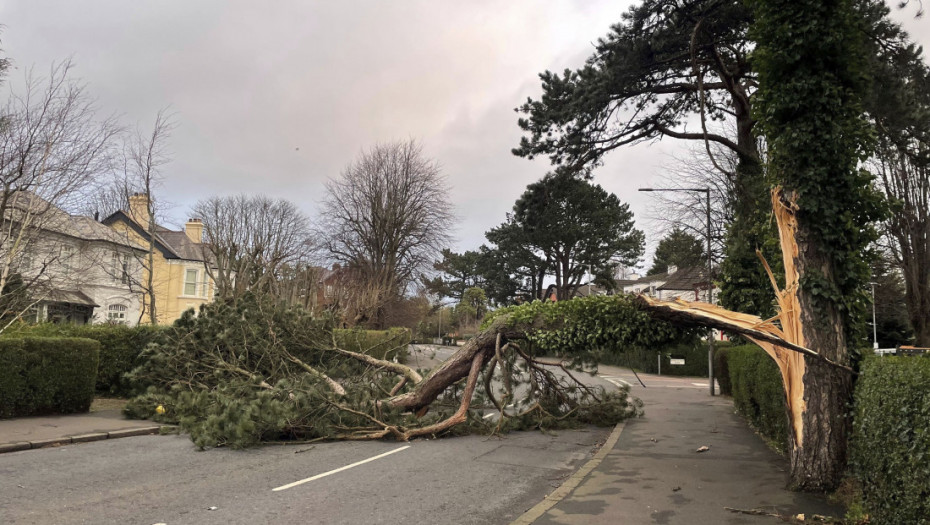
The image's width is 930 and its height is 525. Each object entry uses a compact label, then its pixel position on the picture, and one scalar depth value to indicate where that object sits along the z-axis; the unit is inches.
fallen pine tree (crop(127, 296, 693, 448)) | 392.5
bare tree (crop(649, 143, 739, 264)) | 886.5
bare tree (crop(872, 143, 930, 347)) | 929.5
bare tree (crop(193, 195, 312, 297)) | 1298.0
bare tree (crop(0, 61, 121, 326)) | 621.9
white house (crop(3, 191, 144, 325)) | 669.9
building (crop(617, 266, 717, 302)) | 1082.1
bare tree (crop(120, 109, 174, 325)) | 1045.8
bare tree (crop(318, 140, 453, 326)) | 1660.9
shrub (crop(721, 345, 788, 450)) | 370.3
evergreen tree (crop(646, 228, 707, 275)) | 986.1
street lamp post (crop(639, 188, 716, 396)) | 841.9
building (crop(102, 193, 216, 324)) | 1561.3
